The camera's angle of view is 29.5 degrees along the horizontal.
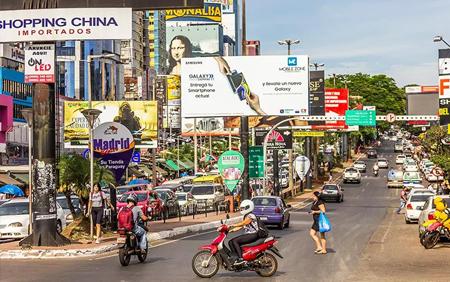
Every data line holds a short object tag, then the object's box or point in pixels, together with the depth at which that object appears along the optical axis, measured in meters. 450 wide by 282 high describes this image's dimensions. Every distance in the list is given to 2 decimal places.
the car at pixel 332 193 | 64.44
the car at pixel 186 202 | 46.90
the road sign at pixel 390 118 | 72.38
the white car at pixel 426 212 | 27.15
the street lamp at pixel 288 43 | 69.50
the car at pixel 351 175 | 88.06
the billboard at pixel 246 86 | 49.28
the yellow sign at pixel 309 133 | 73.75
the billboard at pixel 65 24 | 26.72
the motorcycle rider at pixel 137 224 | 21.19
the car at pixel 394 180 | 80.62
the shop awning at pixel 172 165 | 108.88
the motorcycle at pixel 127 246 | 20.64
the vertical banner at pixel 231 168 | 46.84
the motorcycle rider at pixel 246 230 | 18.42
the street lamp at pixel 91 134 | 26.86
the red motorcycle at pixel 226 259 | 18.28
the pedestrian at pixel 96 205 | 26.77
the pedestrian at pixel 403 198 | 49.34
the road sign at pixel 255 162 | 52.53
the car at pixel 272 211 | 36.16
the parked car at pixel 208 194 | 51.22
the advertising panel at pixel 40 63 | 25.84
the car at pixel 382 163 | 111.73
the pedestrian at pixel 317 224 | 24.45
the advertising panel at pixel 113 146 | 29.84
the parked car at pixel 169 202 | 43.09
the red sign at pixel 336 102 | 84.44
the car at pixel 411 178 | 71.54
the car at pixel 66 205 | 34.09
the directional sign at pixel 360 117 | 76.50
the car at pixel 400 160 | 116.53
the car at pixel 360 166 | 103.38
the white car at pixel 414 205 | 38.84
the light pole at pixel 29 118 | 27.22
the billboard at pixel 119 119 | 65.94
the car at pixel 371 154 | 131.75
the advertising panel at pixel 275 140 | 61.91
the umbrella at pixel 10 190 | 50.72
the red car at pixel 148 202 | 40.72
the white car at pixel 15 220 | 29.66
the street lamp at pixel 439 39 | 43.50
